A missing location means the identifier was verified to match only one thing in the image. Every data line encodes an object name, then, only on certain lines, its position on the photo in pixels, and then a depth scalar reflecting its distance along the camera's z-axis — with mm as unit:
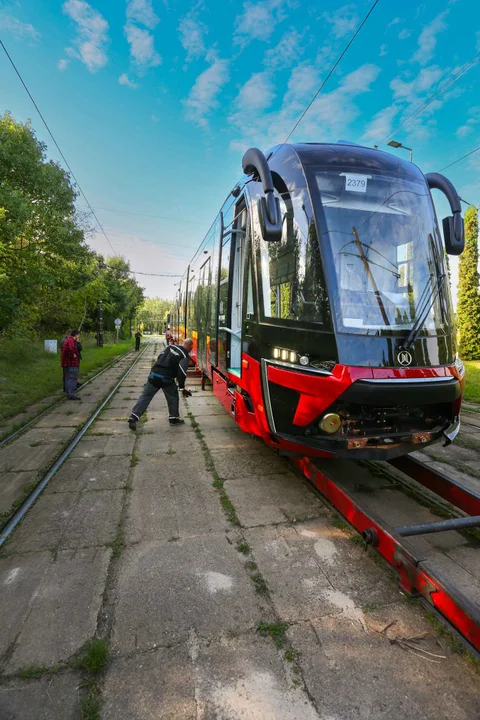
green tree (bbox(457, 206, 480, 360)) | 20578
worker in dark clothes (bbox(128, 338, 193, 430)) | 6676
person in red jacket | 9297
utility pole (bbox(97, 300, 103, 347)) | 28812
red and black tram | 3082
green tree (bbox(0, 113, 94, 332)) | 11406
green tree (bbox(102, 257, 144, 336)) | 37469
